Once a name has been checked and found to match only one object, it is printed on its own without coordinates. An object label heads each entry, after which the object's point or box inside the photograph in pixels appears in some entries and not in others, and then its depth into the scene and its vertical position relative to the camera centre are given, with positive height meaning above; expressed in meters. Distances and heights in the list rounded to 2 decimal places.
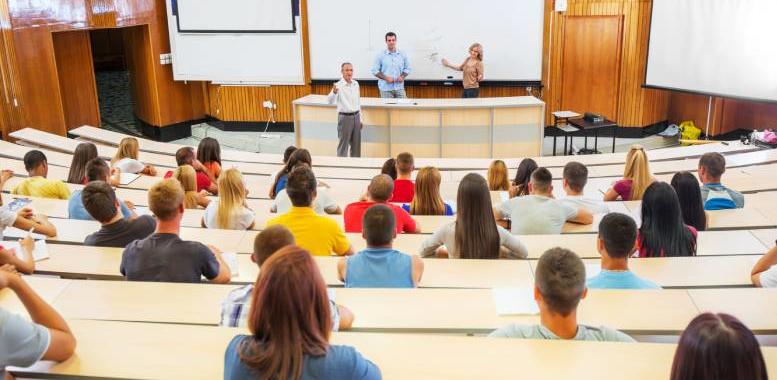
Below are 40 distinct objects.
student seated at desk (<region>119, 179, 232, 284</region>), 3.13 -1.01
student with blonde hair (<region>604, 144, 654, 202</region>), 5.03 -1.13
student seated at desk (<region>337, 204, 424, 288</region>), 3.09 -1.05
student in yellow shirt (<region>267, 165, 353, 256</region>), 3.79 -1.06
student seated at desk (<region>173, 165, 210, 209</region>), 5.09 -1.16
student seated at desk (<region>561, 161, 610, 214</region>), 4.54 -1.07
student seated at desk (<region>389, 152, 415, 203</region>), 5.32 -1.21
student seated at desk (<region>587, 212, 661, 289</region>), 2.93 -0.98
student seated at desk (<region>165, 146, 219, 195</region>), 5.87 -1.20
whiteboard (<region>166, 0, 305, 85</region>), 10.84 -0.40
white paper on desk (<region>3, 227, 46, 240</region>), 4.27 -1.21
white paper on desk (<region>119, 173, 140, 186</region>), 6.13 -1.28
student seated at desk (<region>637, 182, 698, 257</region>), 3.57 -1.07
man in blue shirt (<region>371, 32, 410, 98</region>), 9.90 -0.56
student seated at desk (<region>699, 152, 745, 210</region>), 4.72 -1.16
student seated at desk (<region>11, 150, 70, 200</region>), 5.40 -1.15
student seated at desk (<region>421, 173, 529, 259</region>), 3.62 -1.06
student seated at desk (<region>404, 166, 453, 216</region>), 4.71 -1.16
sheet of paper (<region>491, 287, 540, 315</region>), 2.64 -1.07
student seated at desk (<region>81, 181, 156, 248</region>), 3.76 -1.05
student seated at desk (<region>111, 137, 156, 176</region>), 6.34 -1.15
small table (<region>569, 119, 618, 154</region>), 9.21 -1.34
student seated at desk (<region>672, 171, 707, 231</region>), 4.27 -1.09
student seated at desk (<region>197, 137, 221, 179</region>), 6.23 -1.10
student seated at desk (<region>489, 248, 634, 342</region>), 2.21 -0.88
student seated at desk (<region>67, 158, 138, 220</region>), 4.66 -1.10
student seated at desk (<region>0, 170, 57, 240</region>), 4.11 -1.10
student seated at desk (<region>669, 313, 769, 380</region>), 1.60 -0.76
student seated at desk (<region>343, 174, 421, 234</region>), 4.21 -1.13
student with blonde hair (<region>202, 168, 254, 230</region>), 4.48 -1.14
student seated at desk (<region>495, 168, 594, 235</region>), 4.29 -1.16
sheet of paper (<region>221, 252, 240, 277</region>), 3.37 -1.13
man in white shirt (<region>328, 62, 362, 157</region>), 8.70 -1.03
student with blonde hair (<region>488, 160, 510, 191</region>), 5.55 -1.20
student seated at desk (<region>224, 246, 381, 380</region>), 1.74 -0.76
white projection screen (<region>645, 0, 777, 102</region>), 8.63 -0.37
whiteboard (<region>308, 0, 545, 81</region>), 10.23 -0.09
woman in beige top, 10.02 -0.62
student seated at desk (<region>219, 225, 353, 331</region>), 2.45 -0.97
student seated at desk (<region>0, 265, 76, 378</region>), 2.01 -0.88
